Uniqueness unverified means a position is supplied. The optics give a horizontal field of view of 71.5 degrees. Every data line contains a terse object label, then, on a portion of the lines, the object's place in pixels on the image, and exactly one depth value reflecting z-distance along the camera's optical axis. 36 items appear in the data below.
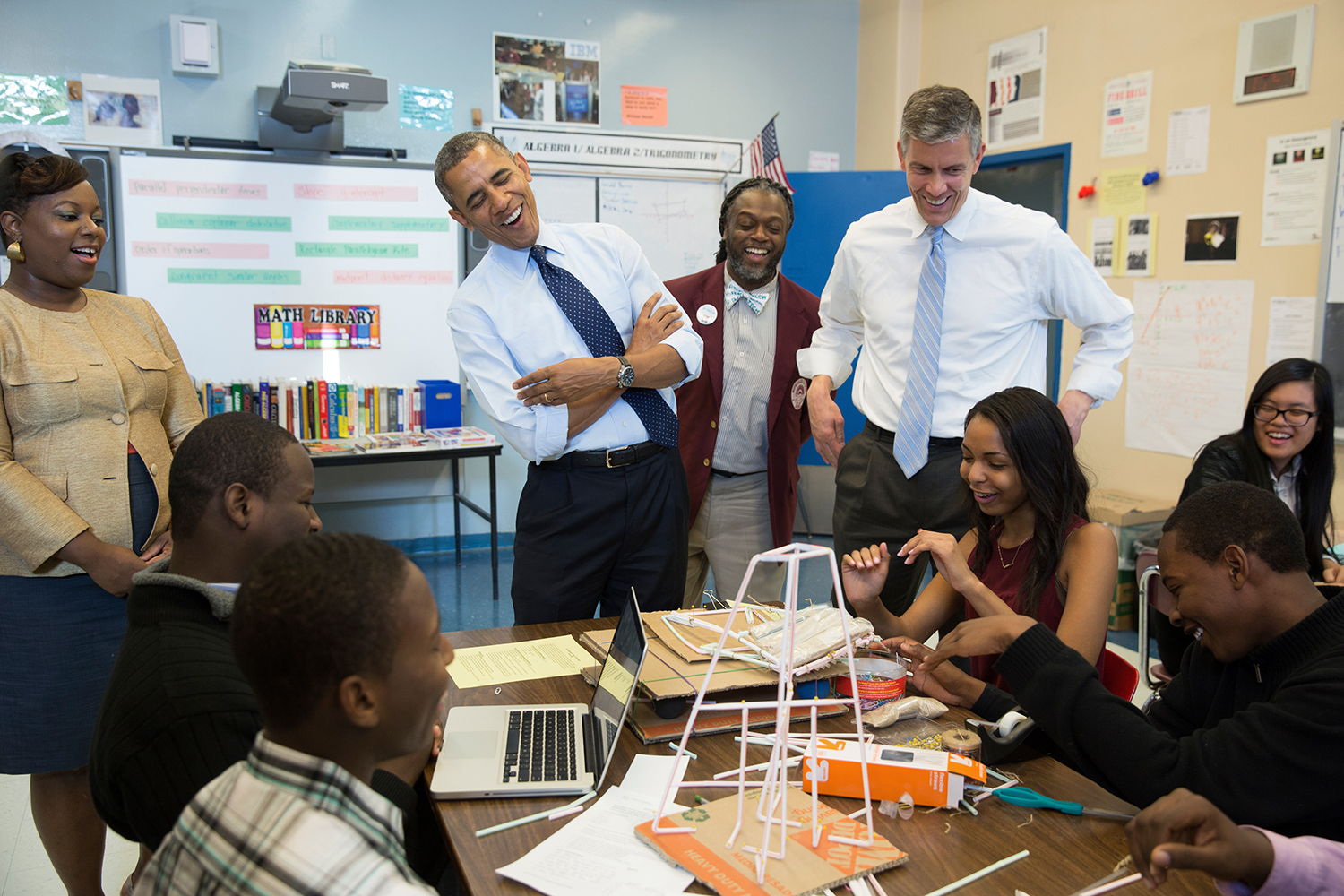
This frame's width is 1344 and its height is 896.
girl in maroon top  1.74
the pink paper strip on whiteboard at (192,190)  4.41
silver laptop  1.28
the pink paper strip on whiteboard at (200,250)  4.45
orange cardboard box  1.22
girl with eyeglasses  2.57
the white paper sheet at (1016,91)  4.84
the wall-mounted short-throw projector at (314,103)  4.05
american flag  5.05
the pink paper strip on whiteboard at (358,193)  4.67
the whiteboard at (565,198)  5.21
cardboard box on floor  3.97
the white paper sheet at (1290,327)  3.69
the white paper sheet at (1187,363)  3.97
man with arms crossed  2.17
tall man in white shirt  2.22
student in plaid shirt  0.80
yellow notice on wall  4.34
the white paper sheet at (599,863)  1.06
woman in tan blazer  1.93
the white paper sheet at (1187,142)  4.03
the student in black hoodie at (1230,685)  1.15
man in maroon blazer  2.81
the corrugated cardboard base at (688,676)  1.47
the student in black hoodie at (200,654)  1.11
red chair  1.64
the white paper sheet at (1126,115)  4.27
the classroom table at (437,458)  4.18
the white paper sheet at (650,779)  1.25
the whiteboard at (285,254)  4.46
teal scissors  1.21
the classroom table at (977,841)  1.07
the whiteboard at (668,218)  5.38
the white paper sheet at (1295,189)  3.62
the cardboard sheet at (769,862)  1.04
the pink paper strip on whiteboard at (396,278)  4.80
